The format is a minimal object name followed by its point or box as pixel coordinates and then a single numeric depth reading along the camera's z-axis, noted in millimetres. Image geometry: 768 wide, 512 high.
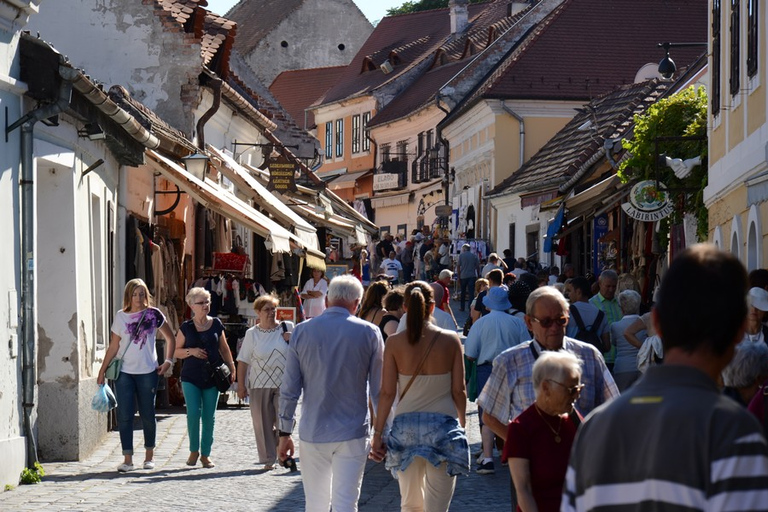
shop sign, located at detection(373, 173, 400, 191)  68188
